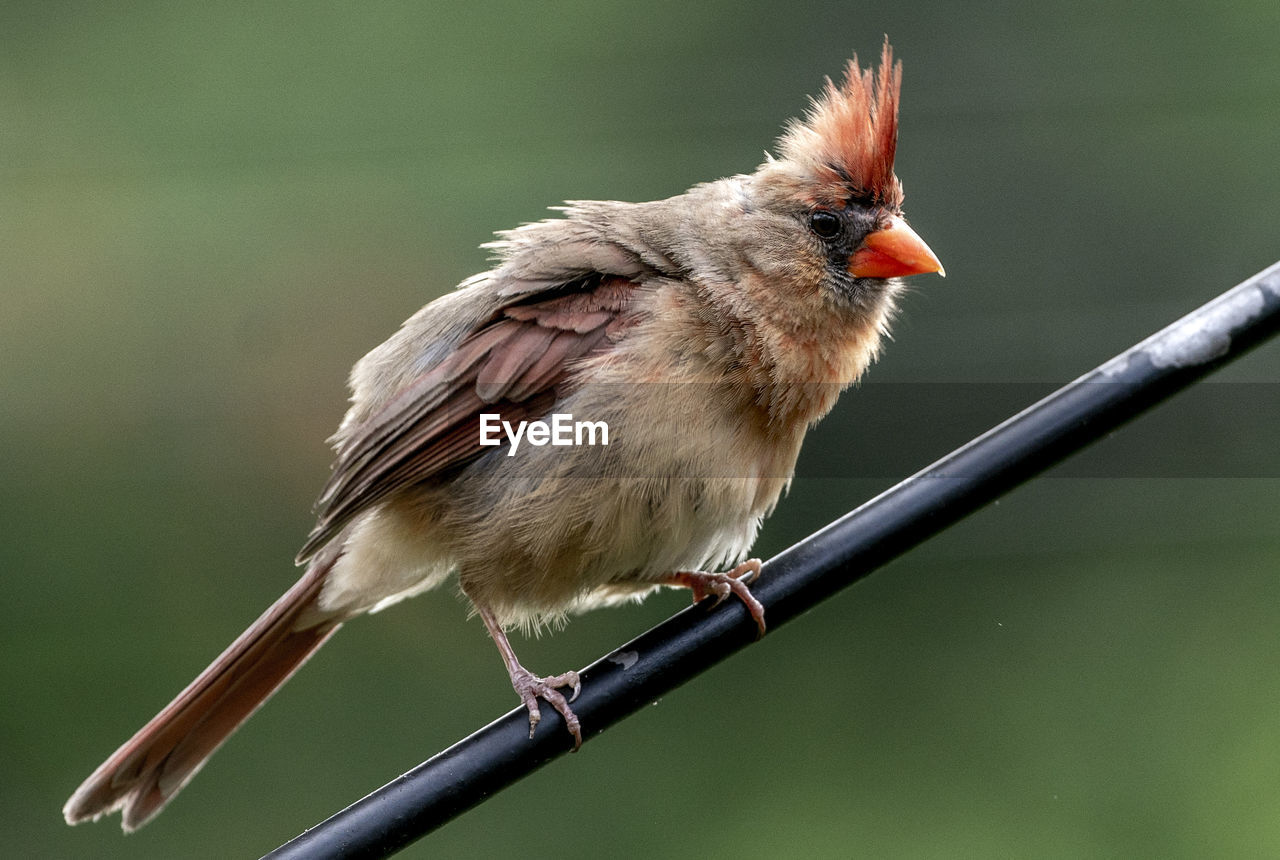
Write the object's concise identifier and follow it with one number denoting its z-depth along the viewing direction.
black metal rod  4.18
